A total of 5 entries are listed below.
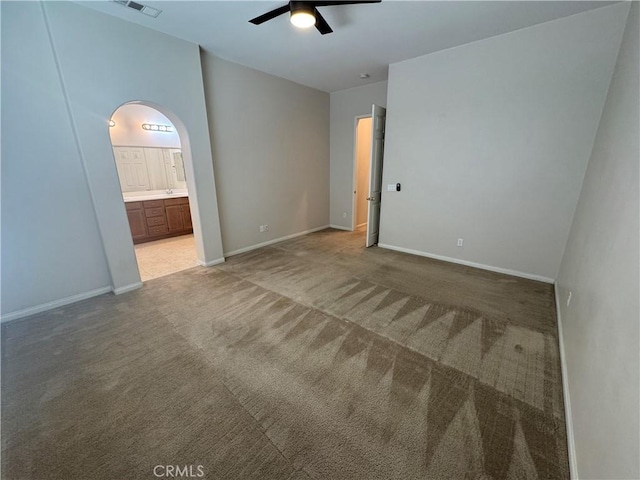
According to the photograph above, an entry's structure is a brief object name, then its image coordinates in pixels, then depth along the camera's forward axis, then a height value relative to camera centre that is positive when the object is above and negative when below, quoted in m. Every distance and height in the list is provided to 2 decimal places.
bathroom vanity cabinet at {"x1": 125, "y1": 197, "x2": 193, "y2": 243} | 4.57 -0.90
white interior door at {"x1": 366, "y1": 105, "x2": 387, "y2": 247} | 4.09 -0.09
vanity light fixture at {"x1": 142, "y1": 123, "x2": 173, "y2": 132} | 4.96 +0.81
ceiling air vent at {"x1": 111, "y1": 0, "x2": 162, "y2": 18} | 2.33 +1.48
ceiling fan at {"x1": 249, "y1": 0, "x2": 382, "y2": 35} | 2.04 +1.25
